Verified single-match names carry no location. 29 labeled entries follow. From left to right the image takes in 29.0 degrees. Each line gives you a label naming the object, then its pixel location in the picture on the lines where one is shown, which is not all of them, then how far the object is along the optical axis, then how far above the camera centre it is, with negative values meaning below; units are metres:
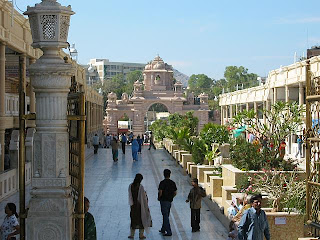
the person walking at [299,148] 25.62 -1.24
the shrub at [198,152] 22.31 -1.20
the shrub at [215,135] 24.39 -0.65
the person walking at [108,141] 45.19 -1.60
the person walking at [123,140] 34.38 -1.17
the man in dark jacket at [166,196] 11.85 -1.48
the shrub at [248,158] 14.93 -0.96
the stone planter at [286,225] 9.98 -1.72
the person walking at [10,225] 8.78 -1.50
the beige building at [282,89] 30.25 +1.82
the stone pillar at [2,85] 17.70 +1.01
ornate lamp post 7.39 -0.26
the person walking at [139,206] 11.24 -1.58
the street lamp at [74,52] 29.01 +3.23
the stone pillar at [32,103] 21.89 +0.59
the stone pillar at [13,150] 18.73 -0.92
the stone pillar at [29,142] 19.11 -0.71
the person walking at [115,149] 29.80 -1.44
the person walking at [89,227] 8.39 -1.47
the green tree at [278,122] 16.56 -0.12
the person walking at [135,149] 30.30 -1.46
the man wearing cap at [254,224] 8.38 -1.43
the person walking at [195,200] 12.00 -1.58
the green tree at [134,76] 167.12 +11.71
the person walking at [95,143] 35.54 -1.37
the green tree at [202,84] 157.23 +9.35
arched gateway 82.44 +2.31
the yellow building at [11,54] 17.17 +2.16
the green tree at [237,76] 125.23 +9.03
